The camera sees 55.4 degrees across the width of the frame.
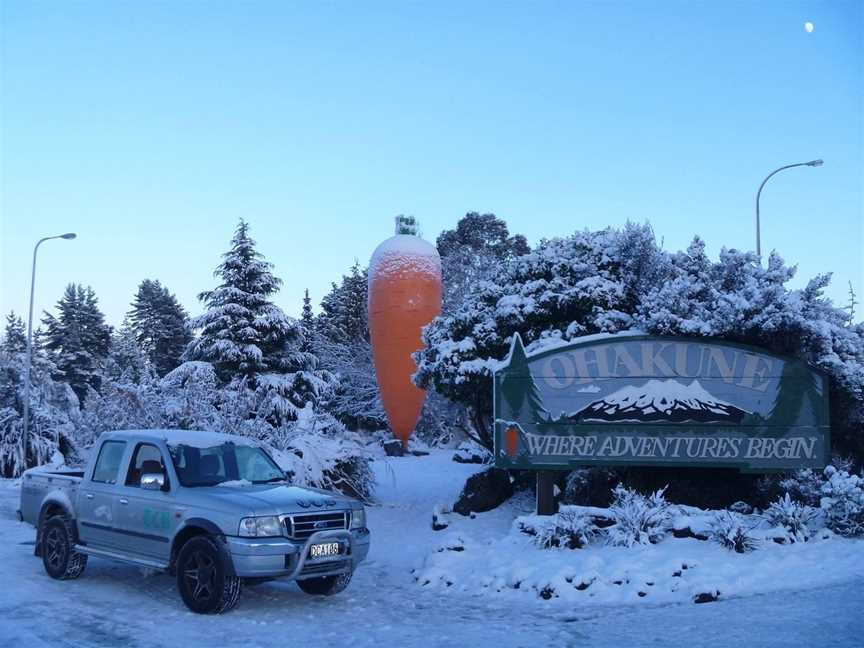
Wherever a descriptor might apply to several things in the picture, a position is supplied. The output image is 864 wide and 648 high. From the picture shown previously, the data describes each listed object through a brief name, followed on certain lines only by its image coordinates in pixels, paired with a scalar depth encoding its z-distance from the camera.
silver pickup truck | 8.35
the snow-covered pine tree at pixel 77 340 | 55.66
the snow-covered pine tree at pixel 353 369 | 39.56
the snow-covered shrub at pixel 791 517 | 10.73
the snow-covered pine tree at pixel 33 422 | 25.11
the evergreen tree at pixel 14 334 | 65.75
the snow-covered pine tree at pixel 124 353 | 50.84
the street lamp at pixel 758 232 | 22.78
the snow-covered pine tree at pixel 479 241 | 45.91
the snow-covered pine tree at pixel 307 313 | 56.03
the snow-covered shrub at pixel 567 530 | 11.03
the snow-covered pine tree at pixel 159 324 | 61.53
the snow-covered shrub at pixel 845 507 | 10.91
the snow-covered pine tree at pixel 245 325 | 27.95
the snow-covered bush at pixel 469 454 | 27.90
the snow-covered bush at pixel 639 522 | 10.79
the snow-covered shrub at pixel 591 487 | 13.87
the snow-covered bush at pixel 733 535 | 10.32
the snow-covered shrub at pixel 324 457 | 16.75
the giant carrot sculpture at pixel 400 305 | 27.33
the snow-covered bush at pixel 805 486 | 12.21
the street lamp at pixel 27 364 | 24.45
